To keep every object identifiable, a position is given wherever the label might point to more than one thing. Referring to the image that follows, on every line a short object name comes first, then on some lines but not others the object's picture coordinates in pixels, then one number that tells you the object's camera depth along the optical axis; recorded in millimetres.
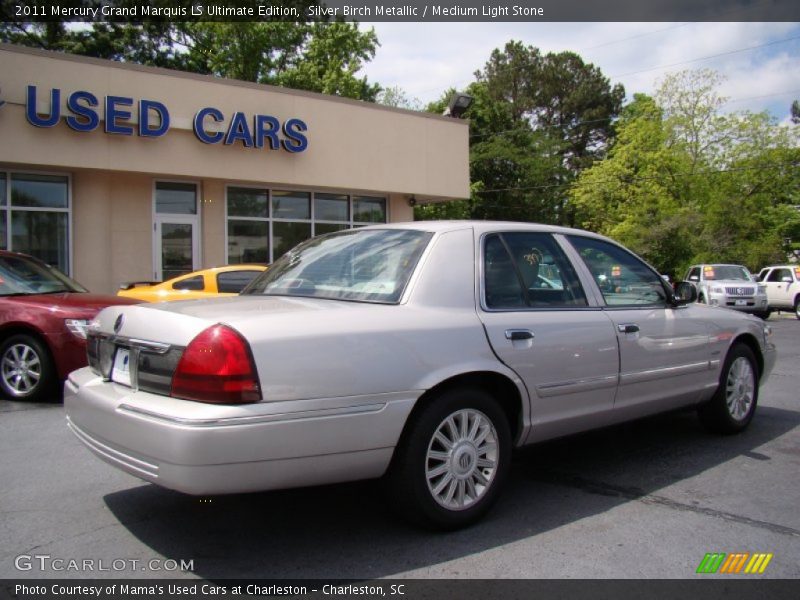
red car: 6676
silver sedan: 2953
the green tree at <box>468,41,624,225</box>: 49281
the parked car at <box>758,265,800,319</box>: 21234
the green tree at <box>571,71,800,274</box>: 34500
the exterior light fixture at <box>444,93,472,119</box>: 18516
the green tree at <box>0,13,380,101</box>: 29406
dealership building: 12453
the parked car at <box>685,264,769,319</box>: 19770
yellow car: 9562
